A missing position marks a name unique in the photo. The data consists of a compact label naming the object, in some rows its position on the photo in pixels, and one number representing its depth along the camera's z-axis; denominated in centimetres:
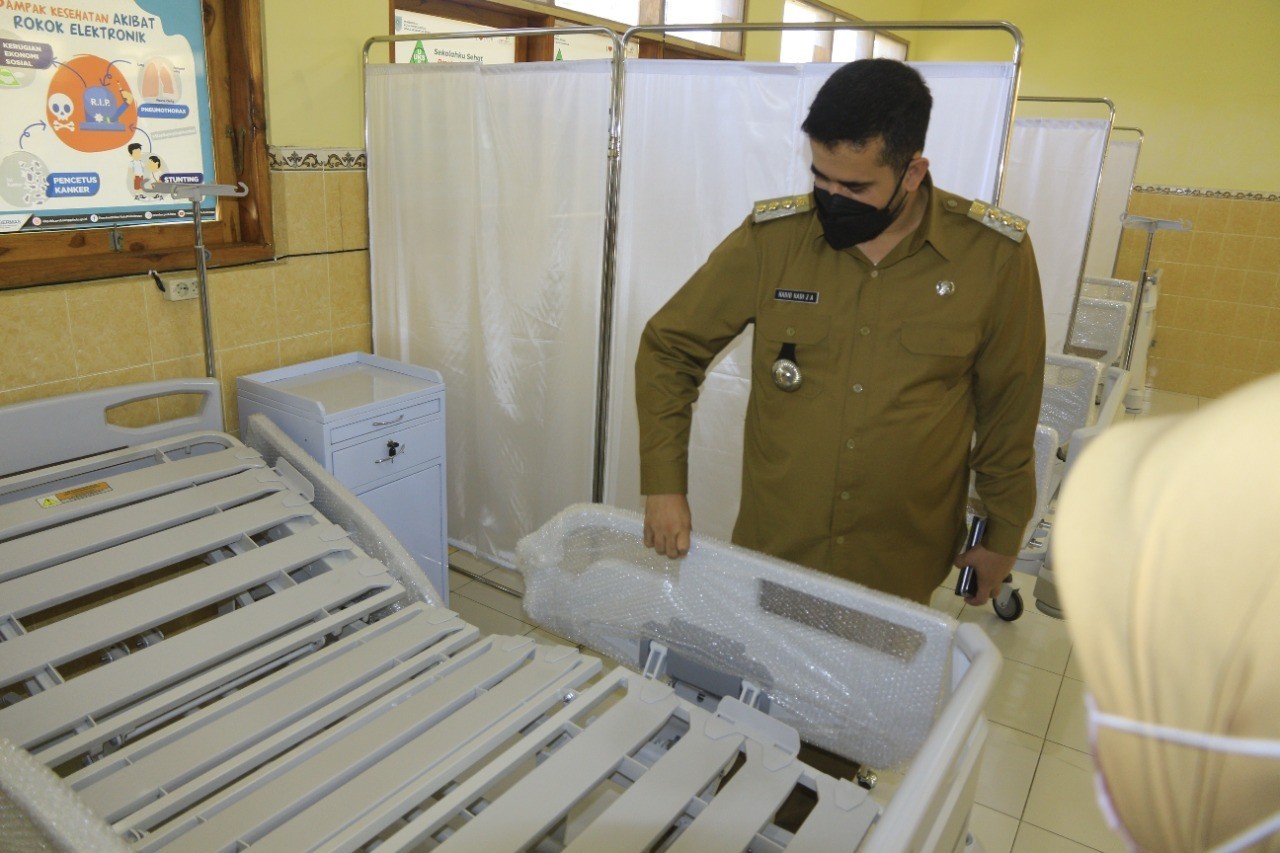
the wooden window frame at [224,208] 254
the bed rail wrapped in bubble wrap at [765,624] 139
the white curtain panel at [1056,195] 402
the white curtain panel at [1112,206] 582
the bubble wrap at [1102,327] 473
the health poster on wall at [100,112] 236
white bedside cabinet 269
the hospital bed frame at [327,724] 129
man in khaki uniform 161
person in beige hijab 36
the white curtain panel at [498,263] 286
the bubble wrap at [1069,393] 329
